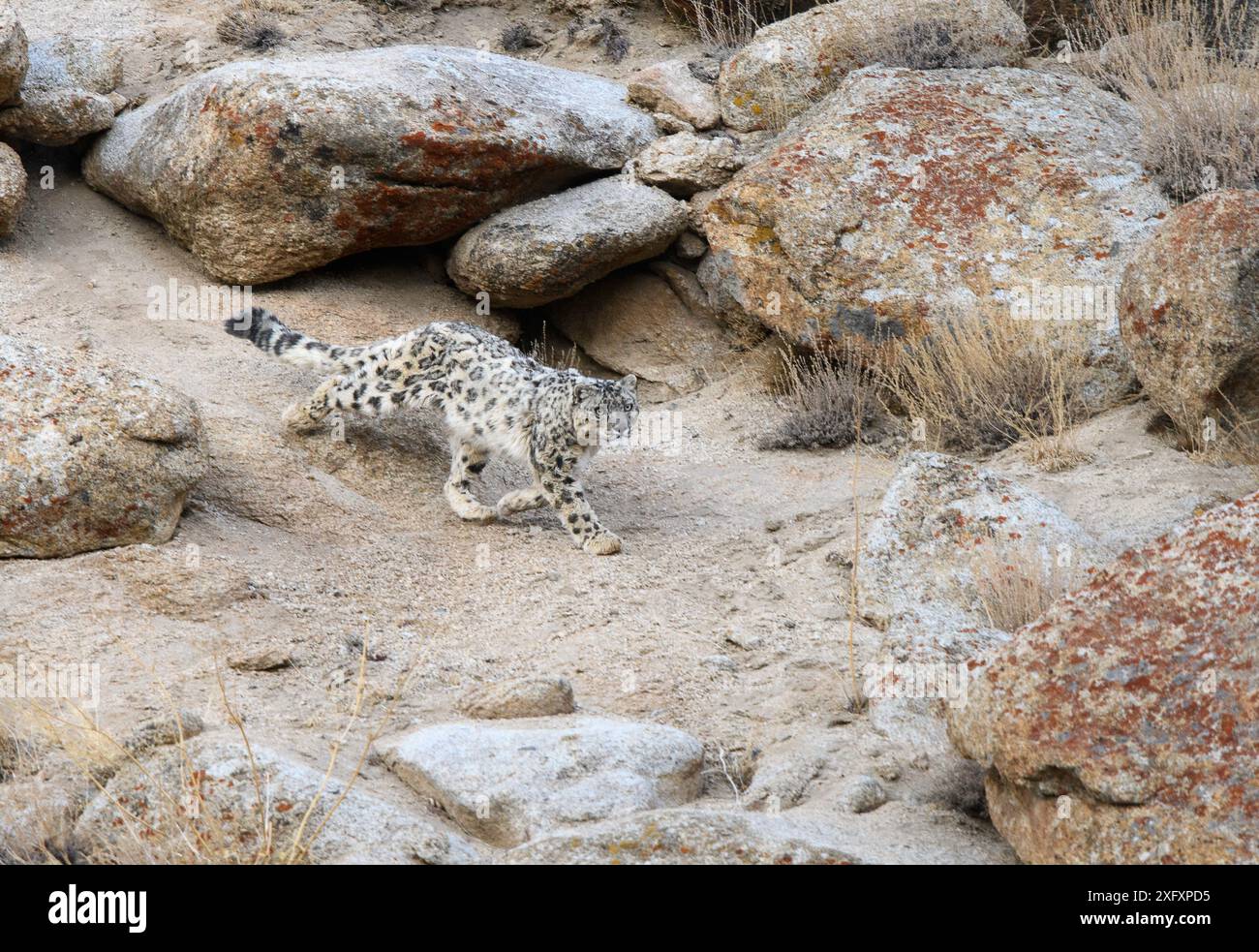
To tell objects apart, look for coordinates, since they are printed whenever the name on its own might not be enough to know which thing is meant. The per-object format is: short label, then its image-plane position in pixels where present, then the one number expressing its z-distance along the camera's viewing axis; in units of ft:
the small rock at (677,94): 41.42
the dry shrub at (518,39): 47.20
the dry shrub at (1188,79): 33.45
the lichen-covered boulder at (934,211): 33.17
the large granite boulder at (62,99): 38.42
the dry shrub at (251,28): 44.01
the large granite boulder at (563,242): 36.88
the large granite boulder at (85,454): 24.25
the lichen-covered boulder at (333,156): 35.55
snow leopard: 29.22
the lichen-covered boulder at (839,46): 39.78
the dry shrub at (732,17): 45.32
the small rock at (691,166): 39.29
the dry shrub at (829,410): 33.37
